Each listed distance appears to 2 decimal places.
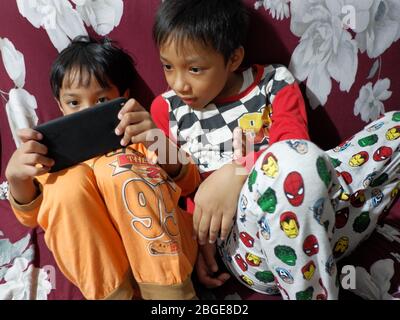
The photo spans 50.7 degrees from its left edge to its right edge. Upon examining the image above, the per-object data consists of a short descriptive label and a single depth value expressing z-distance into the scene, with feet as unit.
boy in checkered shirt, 1.94
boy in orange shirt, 2.19
